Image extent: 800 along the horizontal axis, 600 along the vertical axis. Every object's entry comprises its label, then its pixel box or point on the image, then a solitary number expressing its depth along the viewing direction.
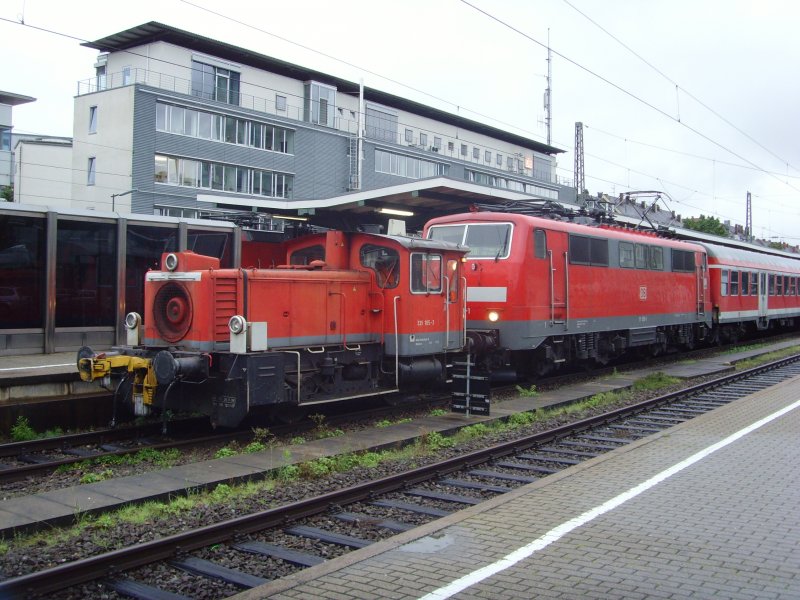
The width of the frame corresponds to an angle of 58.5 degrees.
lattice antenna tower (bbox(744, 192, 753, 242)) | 62.86
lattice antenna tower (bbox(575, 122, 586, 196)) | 44.38
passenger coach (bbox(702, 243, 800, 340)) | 25.43
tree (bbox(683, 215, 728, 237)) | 73.81
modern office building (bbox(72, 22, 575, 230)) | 38.84
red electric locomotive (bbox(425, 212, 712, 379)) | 14.83
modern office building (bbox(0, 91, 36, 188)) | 53.46
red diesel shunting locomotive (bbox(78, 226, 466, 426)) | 9.93
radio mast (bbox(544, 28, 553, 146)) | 55.84
